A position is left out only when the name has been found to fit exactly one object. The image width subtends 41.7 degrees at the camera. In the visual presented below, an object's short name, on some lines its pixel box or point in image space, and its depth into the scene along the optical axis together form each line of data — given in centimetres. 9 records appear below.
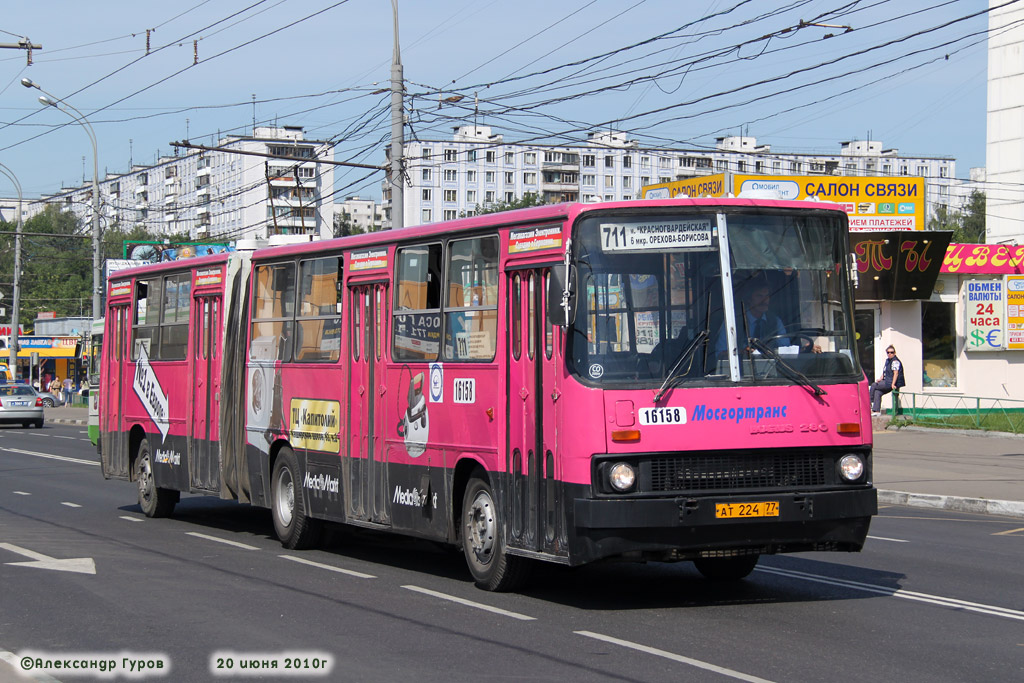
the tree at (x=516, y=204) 9775
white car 4631
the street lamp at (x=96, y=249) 4394
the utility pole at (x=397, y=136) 2550
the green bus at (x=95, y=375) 2197
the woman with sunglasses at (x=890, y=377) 3058
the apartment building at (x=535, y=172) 13638
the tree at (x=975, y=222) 11956
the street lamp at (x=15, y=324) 5819
